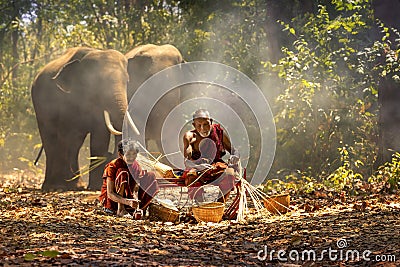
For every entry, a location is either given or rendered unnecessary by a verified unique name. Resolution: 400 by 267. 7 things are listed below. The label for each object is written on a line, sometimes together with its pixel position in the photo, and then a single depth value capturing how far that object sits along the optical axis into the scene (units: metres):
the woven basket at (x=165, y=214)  17.89
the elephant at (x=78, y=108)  29.52
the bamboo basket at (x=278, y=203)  18.77
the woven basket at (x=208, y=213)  17.48
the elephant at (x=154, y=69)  32.97
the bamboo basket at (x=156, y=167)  19.08
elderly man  18.30
